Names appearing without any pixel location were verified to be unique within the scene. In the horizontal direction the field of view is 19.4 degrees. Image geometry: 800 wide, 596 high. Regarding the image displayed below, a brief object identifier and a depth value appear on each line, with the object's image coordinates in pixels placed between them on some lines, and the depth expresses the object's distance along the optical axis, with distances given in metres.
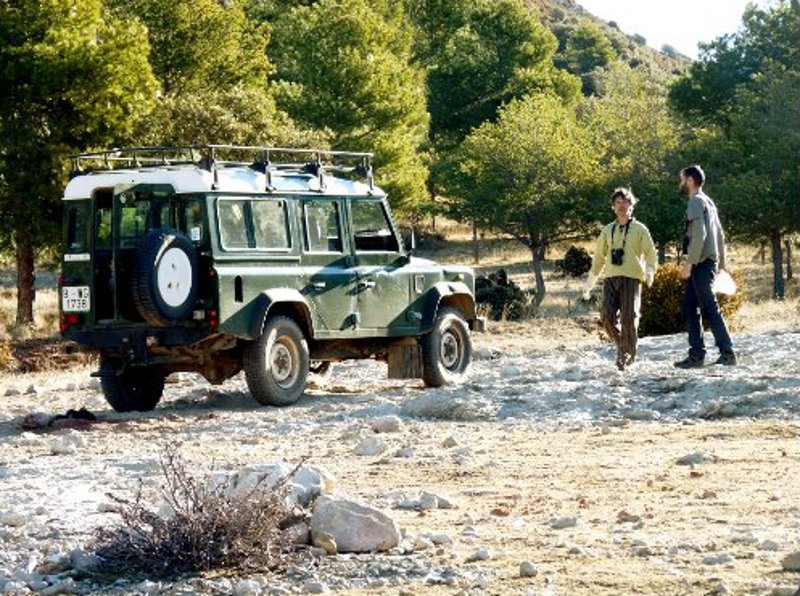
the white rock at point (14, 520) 12.57
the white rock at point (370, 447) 17.20
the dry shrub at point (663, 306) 36.93
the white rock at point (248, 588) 10.47
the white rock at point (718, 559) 10.68
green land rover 21.94
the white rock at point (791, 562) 10.16
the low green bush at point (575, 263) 82.44
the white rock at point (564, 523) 12.25
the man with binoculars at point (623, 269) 23.40
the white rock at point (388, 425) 19.39
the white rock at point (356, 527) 11.49
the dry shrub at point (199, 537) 11.07
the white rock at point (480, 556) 11.14
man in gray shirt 23.25
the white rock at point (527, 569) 10.55
